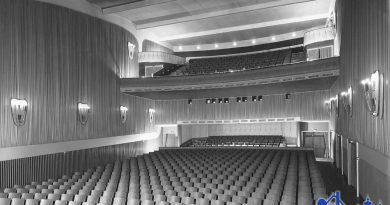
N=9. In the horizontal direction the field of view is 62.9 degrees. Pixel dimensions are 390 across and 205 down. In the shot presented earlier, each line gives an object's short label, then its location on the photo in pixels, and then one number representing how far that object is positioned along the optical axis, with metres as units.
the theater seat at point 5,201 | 5.22
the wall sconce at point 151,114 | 16.17
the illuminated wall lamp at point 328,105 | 13.33
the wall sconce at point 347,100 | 7.59
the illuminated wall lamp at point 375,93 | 4.65
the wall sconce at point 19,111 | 8.71
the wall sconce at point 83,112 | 11.14
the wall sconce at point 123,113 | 13.60
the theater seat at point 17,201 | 5.15
